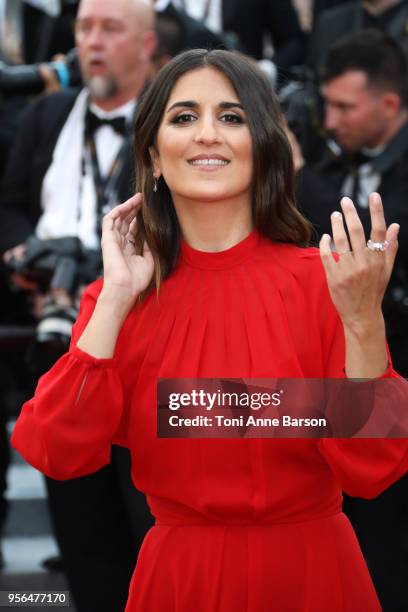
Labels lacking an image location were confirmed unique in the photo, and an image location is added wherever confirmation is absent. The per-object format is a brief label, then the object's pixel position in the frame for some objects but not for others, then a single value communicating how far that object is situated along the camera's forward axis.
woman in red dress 4.56
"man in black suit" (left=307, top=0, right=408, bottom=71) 10.87
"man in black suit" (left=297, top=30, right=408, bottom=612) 8.15
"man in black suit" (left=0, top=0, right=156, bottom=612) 7.95
